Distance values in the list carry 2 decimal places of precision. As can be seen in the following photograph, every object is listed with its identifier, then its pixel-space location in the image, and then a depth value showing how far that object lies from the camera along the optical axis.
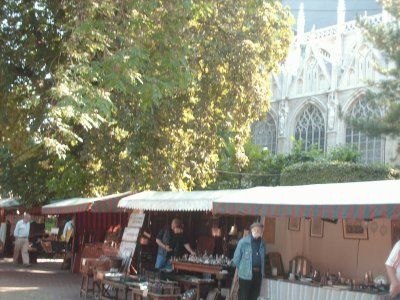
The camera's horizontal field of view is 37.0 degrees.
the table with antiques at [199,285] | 10.19
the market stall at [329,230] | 7.52
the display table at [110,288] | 10.61
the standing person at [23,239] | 18.08
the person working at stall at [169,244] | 12.04
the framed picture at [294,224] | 10.45
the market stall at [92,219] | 13.39
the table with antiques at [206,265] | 10.25
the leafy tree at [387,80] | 16.98
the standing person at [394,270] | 6.36
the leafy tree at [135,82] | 10.85
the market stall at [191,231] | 10.36
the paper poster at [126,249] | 12.51
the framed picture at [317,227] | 10.09
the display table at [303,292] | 7.91
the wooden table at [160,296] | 9.63
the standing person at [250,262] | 8.80
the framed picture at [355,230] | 9.35
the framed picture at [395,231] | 8.67
